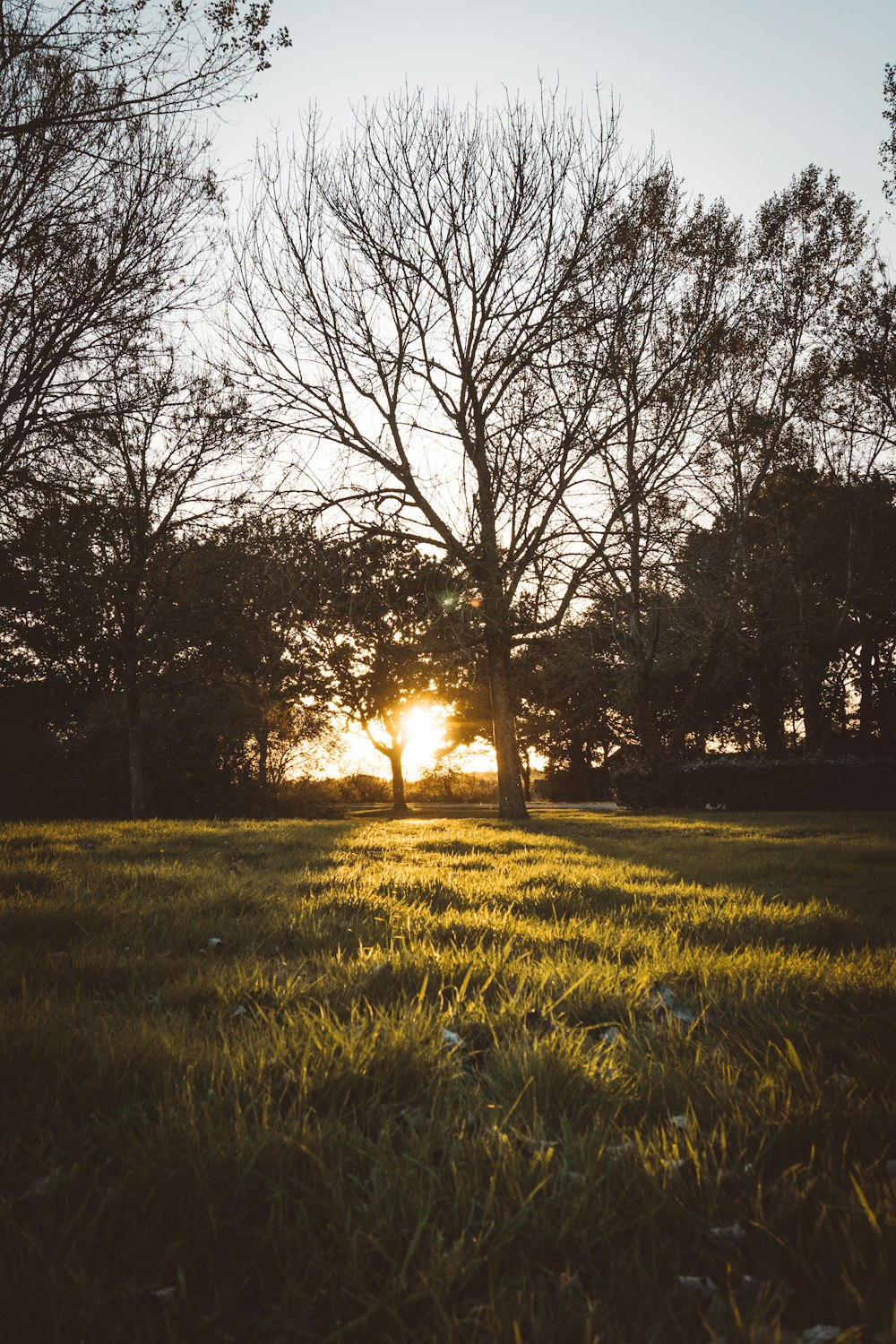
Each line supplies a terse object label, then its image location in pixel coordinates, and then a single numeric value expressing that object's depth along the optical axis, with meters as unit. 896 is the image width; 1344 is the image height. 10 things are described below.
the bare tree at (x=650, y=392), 13.93
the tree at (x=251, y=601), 13.41
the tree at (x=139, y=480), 10.98
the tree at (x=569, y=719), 33.31
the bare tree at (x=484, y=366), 13.34
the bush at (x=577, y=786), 44.91
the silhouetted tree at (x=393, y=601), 13.34
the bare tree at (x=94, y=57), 6.27
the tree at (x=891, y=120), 14.80
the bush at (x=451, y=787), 45.38
